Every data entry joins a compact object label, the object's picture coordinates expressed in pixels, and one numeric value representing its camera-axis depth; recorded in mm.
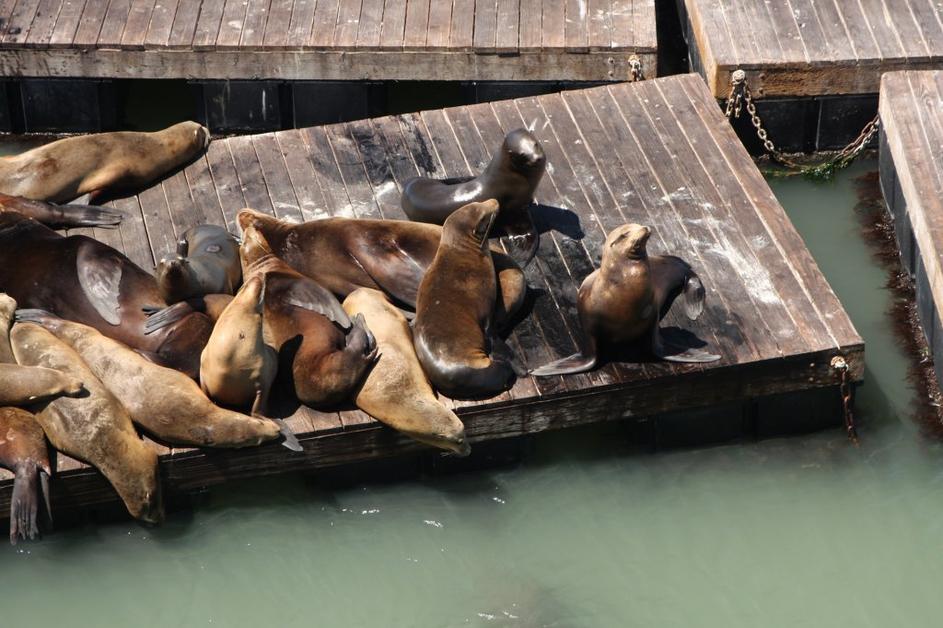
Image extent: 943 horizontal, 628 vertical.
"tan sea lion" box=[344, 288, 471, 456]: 12367
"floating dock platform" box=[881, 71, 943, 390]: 14420
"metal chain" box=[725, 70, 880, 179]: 17078
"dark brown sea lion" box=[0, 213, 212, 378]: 12805
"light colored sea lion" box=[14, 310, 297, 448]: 12234
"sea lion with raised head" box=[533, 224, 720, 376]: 12609
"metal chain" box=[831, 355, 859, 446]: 13078
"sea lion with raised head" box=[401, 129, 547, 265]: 14078
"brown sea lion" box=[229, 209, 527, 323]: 13523
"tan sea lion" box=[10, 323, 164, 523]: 12055
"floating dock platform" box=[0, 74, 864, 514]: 12828
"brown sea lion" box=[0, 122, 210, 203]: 15070
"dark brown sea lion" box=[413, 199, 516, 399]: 12570
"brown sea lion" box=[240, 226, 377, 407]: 12391
